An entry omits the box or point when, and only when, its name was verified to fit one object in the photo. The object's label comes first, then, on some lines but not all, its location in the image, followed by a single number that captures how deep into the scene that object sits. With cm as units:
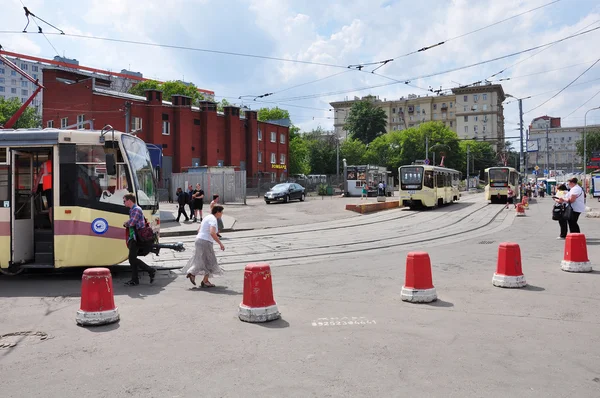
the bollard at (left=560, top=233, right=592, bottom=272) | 985
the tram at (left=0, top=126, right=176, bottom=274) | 940
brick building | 4472
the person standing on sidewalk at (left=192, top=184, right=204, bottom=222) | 2147
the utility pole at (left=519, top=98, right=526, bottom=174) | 4175
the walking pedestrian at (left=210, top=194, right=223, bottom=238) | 1864
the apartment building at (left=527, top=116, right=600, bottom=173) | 12551
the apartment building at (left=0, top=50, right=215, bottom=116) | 9312
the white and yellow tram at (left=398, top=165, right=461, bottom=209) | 3053
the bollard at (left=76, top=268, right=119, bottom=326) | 638
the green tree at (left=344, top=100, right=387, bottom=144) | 10569
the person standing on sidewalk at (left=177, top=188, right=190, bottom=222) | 2208
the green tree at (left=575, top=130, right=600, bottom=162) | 7000
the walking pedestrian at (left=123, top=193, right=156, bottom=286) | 907
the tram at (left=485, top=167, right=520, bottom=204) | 3857
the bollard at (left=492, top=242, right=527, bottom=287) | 846
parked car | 3644
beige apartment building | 11412
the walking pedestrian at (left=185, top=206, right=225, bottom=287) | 870
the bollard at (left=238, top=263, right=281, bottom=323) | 644
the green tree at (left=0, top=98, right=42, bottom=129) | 6781
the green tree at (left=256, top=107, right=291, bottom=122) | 8594
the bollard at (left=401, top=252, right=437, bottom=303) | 746
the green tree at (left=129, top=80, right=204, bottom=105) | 6725
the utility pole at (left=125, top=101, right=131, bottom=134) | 2979
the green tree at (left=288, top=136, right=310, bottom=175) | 7969
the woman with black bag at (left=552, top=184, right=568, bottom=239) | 1399
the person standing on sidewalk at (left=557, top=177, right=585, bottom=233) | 1345
